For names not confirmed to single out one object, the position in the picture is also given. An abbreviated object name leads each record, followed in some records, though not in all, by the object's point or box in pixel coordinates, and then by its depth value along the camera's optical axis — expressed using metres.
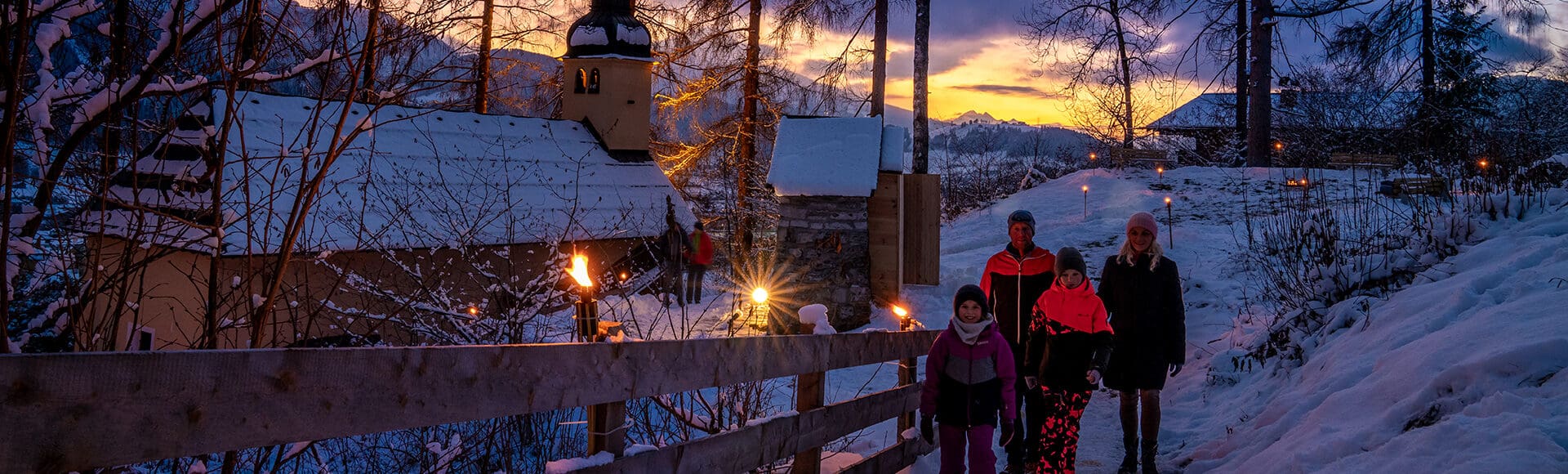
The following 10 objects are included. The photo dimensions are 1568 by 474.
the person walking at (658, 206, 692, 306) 14.76
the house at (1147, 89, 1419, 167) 18.55
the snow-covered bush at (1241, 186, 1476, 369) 7.04
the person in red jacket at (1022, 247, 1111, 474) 5.26
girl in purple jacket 4.89
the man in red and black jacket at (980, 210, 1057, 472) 6.07
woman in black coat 5.48
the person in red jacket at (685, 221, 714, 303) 15.58
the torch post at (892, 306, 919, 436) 5.71
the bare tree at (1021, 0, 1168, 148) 23.02
